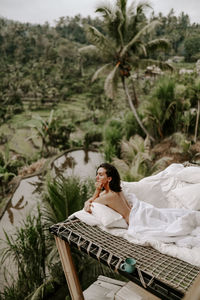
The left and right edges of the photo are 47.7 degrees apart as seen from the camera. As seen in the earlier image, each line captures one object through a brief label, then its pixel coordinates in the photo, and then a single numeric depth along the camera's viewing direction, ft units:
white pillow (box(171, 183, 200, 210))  8.27
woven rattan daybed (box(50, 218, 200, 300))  4.65
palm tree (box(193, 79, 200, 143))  21.11
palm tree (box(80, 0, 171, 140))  25.77
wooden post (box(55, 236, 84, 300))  6.64
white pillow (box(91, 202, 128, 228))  6.56
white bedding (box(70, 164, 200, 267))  5.78
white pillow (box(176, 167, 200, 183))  9.49
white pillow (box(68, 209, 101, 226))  6.80
